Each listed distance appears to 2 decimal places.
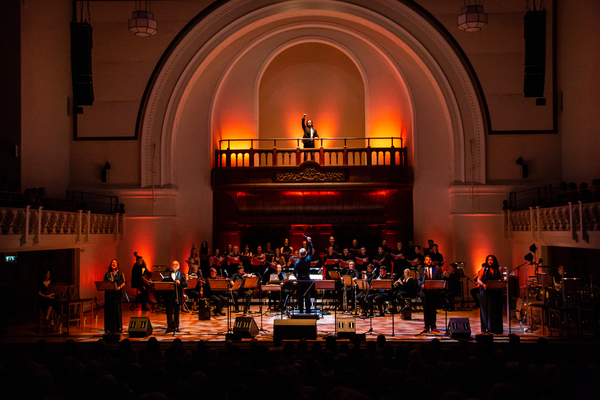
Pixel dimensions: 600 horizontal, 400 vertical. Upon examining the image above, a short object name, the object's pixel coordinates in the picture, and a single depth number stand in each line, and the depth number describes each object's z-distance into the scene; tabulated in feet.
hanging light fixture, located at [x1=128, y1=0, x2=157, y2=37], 42.92
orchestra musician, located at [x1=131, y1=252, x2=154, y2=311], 49.01
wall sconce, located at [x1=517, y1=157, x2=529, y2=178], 53.06
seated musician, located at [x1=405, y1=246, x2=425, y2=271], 48.78
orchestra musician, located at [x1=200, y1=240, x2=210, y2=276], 53.26
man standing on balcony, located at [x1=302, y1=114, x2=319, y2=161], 58.80
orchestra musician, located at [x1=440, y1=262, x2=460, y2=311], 45.54
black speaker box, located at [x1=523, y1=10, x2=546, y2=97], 44.29
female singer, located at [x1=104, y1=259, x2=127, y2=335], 35.53
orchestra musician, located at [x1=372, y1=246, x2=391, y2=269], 48.57
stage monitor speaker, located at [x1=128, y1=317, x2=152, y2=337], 34.42
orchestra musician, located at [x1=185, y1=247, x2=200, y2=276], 46.68
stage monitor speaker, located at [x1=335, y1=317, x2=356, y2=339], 32.32
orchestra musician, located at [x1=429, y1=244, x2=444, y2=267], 49.26
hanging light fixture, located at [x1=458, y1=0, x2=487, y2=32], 42.45
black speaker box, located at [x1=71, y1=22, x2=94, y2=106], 43.34
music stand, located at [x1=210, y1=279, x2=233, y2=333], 38.73
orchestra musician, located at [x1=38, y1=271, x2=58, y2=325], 38.86
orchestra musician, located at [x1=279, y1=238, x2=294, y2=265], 52.65
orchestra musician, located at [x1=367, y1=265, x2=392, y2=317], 42.82
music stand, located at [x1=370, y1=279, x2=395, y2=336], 37.55
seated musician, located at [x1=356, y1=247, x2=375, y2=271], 47.58
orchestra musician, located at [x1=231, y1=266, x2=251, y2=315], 44.47
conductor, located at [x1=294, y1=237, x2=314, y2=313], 39.91
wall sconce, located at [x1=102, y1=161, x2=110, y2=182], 54.60
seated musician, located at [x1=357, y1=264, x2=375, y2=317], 42.57
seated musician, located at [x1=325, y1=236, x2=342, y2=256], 50.70
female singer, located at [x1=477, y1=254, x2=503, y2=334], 34.91
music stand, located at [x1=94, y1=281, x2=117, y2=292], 35.45
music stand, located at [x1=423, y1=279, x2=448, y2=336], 34.96
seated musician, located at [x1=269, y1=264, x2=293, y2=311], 42.60
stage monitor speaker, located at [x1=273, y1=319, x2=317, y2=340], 31.83
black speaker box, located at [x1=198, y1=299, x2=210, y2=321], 43.18
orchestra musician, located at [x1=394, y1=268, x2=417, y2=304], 42.86
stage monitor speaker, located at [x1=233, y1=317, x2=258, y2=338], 33.04
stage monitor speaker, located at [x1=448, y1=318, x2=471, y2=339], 32.86
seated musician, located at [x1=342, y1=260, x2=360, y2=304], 44.27
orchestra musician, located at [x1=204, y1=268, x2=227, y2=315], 44.52
